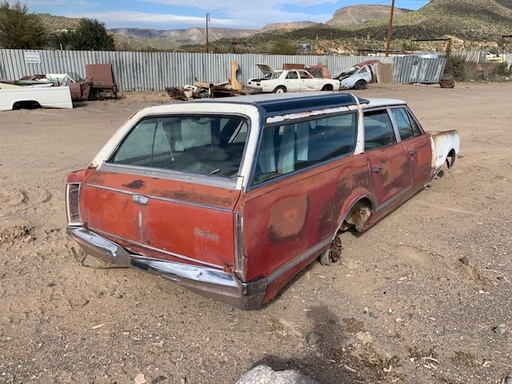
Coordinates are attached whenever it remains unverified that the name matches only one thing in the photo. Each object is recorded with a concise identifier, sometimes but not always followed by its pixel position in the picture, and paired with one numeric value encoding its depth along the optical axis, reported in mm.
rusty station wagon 2646
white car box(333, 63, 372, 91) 26078
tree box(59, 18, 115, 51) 35719
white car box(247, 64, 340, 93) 21781
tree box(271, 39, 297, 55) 39906
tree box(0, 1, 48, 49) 28891
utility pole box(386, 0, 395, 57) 31859
